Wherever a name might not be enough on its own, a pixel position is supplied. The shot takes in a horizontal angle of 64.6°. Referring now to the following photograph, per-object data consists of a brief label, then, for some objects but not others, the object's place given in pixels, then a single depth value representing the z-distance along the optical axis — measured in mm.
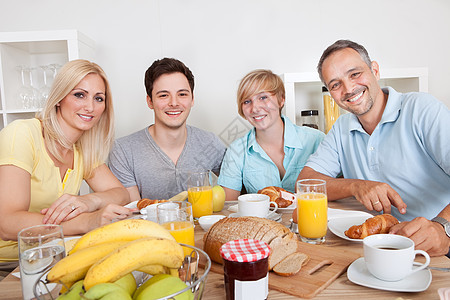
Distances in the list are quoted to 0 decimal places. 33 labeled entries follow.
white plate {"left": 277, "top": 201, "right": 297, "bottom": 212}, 1282
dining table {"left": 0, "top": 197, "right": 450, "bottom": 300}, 657
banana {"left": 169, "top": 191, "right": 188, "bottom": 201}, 1419
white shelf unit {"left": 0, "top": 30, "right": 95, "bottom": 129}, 2111
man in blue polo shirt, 1288
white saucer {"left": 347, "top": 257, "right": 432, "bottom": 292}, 659
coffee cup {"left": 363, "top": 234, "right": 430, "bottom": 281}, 659
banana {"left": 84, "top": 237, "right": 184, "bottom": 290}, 494
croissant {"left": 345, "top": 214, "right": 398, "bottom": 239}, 917
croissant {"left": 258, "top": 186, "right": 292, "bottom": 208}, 1295
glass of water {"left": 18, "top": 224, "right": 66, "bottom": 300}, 647
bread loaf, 800
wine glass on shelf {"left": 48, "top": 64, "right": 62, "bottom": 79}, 2229
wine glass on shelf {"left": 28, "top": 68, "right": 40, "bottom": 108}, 2229
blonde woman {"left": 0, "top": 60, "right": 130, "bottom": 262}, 1195
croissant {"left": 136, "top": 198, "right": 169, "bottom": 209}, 1306
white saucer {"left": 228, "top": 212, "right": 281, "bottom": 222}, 1162
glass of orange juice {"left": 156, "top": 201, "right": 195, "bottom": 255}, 843
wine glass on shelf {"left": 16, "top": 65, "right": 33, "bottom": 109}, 2209
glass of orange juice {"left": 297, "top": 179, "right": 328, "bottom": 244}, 952
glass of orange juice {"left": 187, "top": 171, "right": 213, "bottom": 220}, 1242
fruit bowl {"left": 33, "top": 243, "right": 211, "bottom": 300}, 543
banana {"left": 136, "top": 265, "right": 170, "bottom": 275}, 568
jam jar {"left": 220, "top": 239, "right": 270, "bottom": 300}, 597
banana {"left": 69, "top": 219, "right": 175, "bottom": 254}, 609
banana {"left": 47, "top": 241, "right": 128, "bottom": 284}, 521
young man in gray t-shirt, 1953
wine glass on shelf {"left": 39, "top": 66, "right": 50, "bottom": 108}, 2238
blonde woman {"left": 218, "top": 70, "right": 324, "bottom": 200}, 1866
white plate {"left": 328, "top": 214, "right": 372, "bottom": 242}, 1001
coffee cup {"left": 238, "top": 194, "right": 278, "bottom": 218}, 1089
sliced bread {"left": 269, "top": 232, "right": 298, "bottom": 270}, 775
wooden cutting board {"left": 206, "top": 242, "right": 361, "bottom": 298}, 695
